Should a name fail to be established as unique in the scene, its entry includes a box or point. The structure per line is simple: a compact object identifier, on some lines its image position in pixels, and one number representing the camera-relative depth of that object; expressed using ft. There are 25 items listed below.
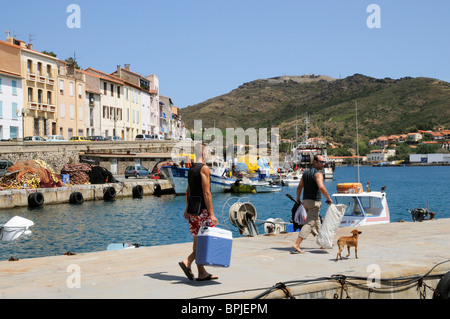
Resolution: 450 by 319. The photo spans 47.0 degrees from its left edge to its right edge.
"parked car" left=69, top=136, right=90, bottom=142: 194.70
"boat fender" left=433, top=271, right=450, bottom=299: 26.45
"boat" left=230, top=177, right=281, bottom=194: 185.95
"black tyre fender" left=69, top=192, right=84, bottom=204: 131.03
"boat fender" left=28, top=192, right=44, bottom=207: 118.52
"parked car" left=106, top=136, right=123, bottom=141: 211.61
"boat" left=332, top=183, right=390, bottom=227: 55.52
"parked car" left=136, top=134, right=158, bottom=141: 224.12
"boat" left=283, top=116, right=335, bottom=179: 322.75
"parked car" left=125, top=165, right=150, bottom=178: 187.42
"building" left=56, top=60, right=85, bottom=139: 204.44
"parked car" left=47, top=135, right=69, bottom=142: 179.45
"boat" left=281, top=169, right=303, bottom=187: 238.89
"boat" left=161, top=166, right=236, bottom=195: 165.89
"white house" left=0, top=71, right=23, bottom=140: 173.99
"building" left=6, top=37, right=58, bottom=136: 185.26
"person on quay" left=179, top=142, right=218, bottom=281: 24.93
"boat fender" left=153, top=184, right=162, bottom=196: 162.86
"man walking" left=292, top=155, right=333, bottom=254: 33.01
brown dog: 30.50
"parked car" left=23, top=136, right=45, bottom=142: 168.45
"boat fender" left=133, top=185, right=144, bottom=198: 151.23
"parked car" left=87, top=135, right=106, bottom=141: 201.55
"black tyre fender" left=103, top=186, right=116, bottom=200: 141.38
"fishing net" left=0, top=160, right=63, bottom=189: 126.28
